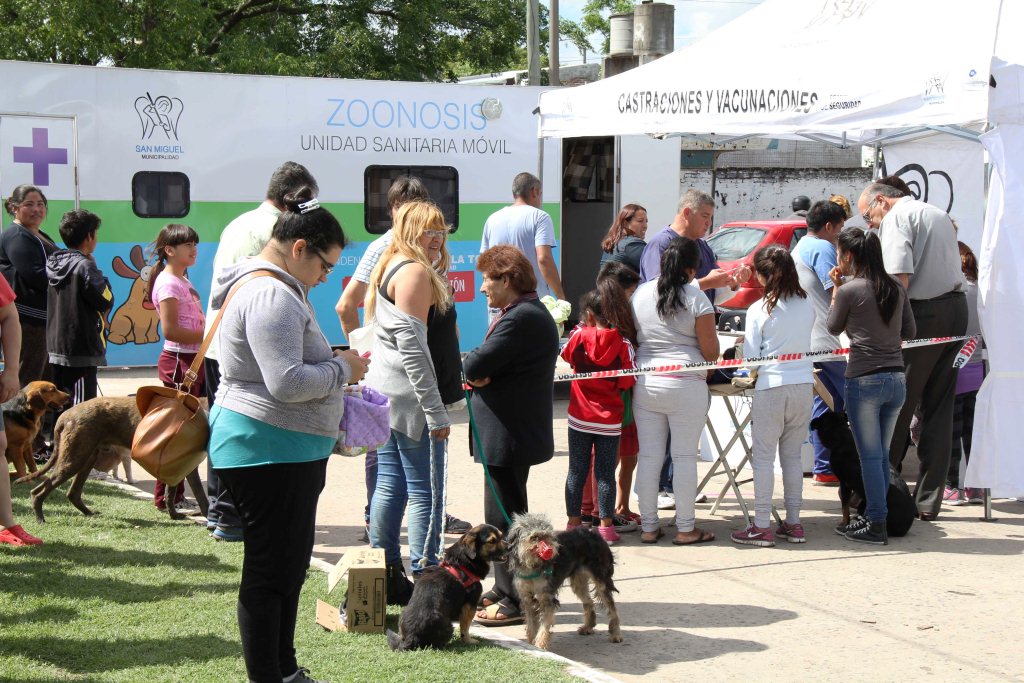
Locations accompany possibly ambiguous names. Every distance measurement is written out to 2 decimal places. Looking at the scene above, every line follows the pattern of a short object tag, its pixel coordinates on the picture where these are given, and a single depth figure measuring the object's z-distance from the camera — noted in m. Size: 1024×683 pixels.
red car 16.16
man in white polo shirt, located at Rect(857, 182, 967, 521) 6.99
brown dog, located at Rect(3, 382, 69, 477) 6.96
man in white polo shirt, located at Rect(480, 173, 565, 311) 8.47
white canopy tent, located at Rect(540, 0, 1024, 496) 6.35
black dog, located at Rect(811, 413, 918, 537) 6.57
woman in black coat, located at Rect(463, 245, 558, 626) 4.98
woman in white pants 6.23
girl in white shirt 6.38
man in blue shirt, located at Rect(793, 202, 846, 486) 7.43
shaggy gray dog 4.63
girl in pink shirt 6.44
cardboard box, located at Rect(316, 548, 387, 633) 4.69
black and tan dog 4.49
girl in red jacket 6.27
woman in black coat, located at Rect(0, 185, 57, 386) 7.75
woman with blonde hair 4.68
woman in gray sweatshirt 3.55
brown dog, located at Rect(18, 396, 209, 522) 6.38
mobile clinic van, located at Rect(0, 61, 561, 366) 10.38
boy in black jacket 7.38
